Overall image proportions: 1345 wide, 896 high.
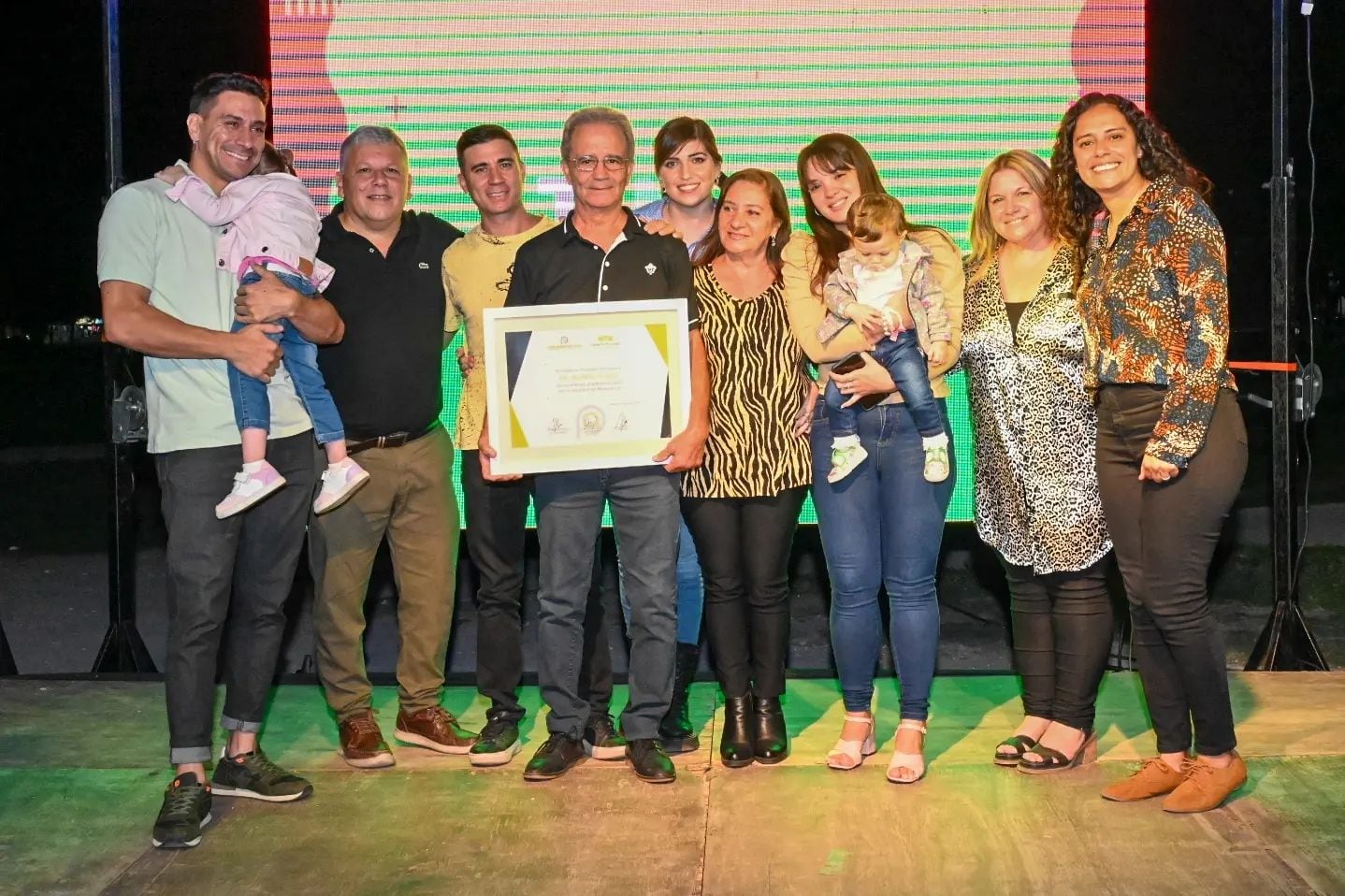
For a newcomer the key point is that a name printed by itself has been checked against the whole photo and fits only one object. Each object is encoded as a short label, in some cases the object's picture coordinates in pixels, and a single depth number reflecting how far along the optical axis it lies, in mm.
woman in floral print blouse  3455
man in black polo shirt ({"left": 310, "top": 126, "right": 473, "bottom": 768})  4039
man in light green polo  3525
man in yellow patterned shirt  4105
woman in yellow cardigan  3832
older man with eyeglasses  3863
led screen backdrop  5152
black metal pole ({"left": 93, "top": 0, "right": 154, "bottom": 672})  5094
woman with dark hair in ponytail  4066
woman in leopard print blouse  3832
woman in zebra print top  3926
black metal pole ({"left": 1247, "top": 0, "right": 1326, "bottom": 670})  4973
